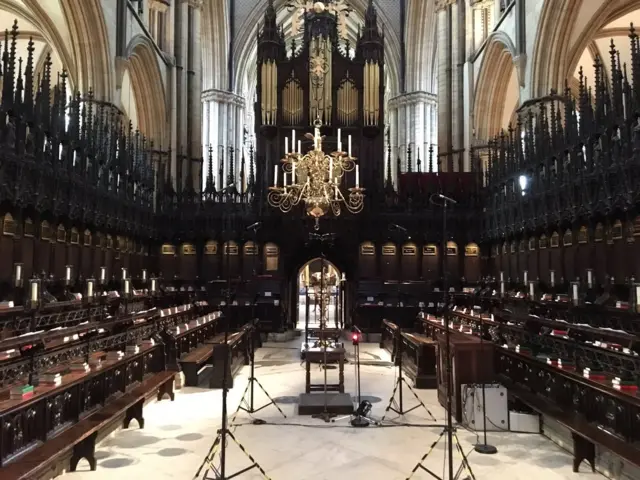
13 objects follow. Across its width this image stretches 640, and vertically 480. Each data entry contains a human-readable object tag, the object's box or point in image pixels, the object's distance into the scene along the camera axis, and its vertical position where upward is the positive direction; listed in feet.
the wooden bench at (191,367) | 29.96 -5.61
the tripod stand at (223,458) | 14.21 -5.29
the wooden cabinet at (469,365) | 22.63 -4.15
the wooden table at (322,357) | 26.89 -4.55
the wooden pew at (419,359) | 30.76 -5.62
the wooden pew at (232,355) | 30.01 -5.66
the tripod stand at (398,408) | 23.43 -6.50
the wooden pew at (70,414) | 13.33 -4.61
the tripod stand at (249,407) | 23.53 -6.43
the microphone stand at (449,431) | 13.48 -4.32
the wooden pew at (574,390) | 15.90 -4.56
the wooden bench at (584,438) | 14.55 -5.06
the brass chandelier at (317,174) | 38.65 +7.03
